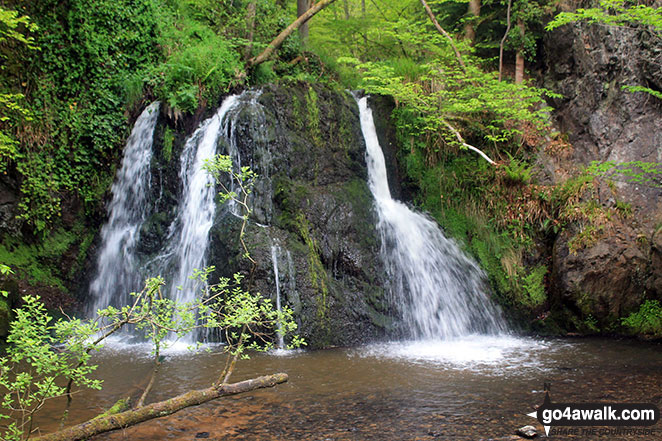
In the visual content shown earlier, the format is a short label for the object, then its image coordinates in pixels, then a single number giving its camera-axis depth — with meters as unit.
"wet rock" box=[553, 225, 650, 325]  7.20
